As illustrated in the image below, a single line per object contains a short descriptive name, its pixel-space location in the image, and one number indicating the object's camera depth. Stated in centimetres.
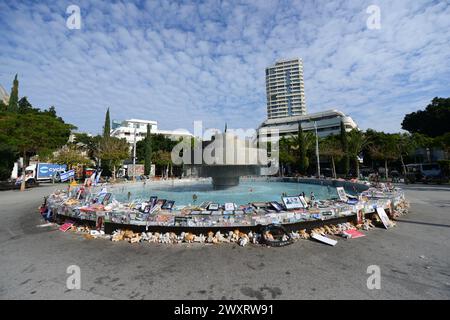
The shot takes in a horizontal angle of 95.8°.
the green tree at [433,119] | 4916
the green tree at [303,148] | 4272
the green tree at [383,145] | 3472
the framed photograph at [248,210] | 795
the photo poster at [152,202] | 855
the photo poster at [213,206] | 827
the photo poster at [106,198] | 1007
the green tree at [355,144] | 3700
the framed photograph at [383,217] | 856
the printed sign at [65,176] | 3811
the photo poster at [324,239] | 678
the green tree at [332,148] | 3692
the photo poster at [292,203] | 816
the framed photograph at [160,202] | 879
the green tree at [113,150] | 3597
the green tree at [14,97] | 4425
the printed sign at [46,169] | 3844
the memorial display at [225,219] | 728
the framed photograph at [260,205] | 884
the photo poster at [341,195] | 999
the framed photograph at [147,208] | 816
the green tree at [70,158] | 3494
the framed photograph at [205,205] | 884
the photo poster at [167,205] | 873
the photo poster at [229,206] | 815
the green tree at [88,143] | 5256
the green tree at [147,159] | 4594
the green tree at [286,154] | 4363
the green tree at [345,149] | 3724
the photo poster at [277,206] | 817
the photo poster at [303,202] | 843
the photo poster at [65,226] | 884
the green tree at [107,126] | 5146
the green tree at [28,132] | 2344
